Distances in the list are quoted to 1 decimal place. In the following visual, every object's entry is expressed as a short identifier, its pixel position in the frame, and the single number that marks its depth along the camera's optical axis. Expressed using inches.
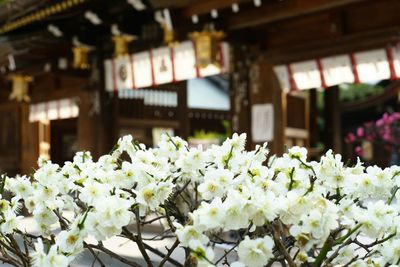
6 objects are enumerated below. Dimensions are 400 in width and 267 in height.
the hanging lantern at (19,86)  484.3
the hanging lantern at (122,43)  367.6
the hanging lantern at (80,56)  399.3
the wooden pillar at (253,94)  314.7
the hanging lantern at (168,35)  327.9
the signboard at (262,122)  315.9
